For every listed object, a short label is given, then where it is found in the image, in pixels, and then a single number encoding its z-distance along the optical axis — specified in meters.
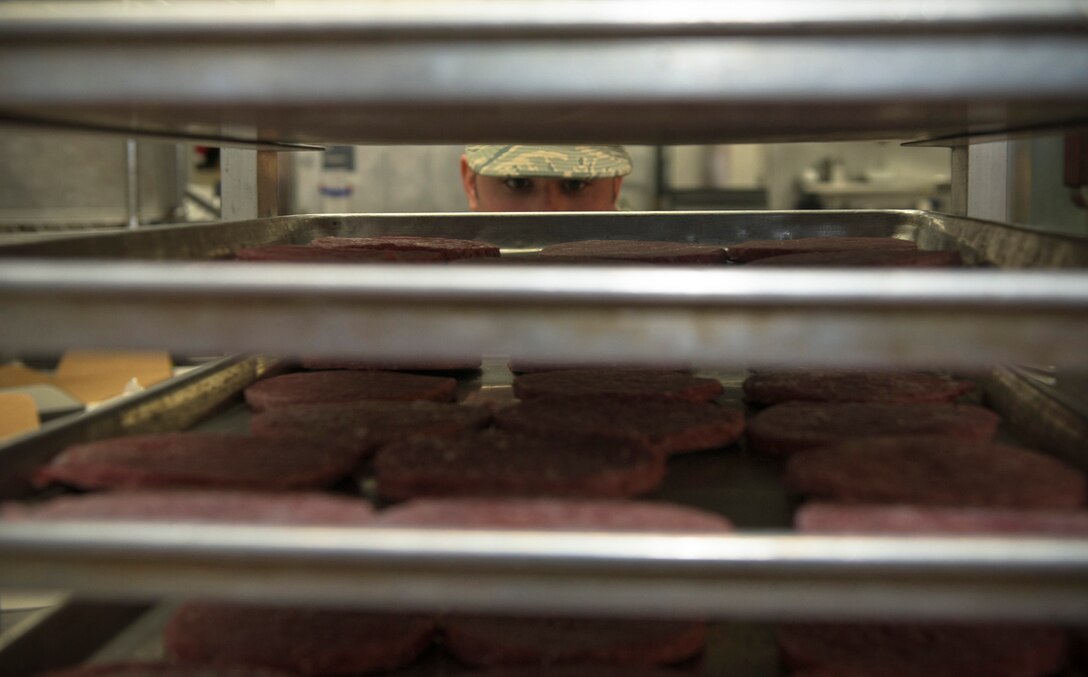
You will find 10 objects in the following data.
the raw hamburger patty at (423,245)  0.61
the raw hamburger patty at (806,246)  0.60
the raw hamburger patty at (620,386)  0.51
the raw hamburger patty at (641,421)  0.44
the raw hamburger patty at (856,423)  0.44
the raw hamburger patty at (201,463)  0.37
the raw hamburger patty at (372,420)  0.44
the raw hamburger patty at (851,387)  0.51
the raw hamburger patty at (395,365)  0.60
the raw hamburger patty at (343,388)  0.52
